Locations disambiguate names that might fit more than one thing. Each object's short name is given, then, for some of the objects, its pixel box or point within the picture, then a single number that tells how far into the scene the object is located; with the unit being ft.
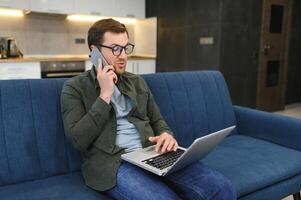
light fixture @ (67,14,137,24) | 15.01
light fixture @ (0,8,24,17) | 13.29
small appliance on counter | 12.76
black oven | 12.78
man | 4.16
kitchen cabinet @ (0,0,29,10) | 12.39
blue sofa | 4.73
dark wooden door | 15.37
